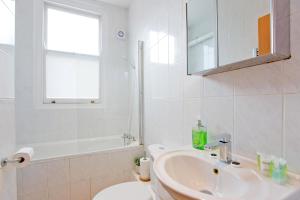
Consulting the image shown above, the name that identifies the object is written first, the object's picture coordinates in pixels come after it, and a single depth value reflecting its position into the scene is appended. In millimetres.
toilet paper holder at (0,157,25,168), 718
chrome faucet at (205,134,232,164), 715
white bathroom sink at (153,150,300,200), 475
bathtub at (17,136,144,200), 1433
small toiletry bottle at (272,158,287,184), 520
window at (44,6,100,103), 2090
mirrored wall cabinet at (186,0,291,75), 563
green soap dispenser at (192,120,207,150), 898
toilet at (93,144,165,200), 1130
